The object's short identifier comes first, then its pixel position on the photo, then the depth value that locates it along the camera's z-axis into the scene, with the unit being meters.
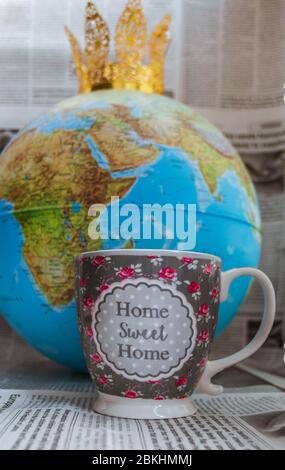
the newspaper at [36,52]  0.85
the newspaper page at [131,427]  0.36
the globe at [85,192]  0.56
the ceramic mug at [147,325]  0.42
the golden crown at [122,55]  0.67
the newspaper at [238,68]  0.88
